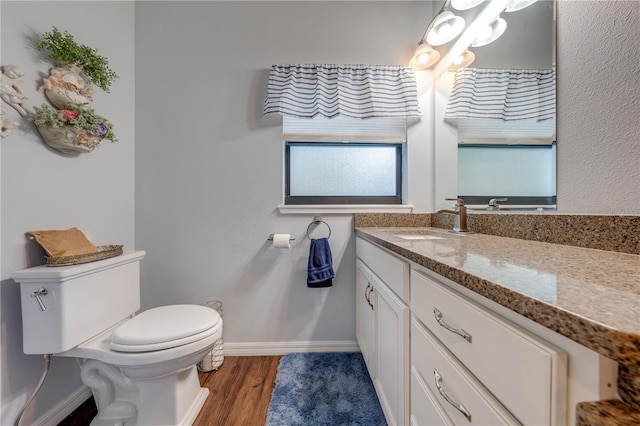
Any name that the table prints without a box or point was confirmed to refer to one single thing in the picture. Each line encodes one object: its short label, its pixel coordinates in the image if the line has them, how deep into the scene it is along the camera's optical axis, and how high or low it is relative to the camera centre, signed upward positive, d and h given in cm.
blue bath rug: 108 -94
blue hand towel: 147 -35
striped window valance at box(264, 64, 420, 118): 152 +78
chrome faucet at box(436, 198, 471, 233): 127 -4
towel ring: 158 -8
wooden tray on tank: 97 -21
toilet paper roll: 150 -20
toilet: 91 -53
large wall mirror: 92 +36
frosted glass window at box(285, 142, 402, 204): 171 +28
